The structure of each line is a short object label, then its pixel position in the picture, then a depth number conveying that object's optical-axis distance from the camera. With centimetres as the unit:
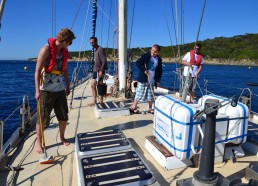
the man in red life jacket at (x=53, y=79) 335
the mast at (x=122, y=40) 695
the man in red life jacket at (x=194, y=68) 643
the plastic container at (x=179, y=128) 282
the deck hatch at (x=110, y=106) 543
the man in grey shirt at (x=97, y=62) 609
